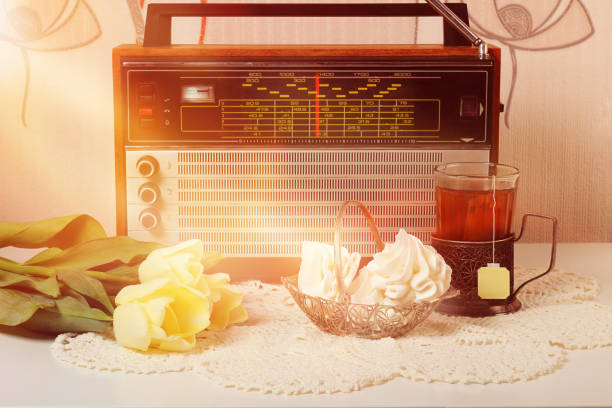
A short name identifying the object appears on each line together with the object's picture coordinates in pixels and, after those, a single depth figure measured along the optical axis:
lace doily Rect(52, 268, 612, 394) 0.71
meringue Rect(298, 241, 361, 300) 0.83
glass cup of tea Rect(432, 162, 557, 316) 0.91
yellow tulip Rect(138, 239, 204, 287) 0.81
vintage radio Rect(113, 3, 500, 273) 1.01
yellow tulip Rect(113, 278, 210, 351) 0.76
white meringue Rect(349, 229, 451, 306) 0.81
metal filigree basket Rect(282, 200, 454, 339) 0.80
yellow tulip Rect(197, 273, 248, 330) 0.85
